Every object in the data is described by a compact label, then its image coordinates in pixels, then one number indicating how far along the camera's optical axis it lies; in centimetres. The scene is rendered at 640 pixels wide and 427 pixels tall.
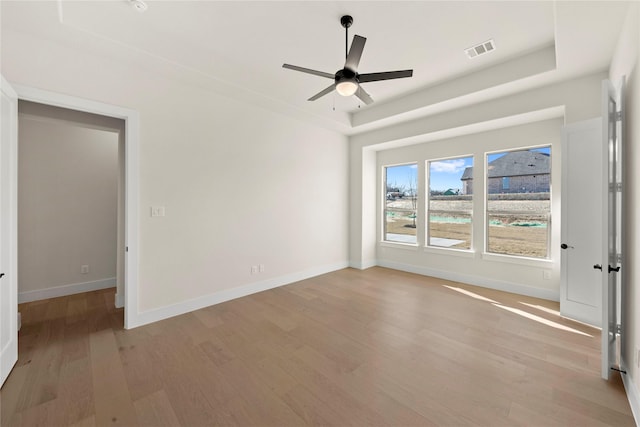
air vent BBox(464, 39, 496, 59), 296
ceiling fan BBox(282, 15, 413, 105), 229
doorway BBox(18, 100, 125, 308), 382
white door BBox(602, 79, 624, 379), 204
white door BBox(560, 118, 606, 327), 292
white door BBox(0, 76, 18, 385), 205
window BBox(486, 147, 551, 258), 411
